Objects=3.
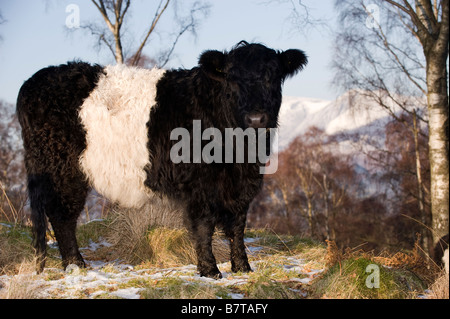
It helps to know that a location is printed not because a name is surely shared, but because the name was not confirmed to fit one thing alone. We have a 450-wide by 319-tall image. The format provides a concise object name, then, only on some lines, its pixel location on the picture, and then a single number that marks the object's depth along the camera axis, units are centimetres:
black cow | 483
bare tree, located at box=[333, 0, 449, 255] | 743
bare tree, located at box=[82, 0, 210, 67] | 1176
